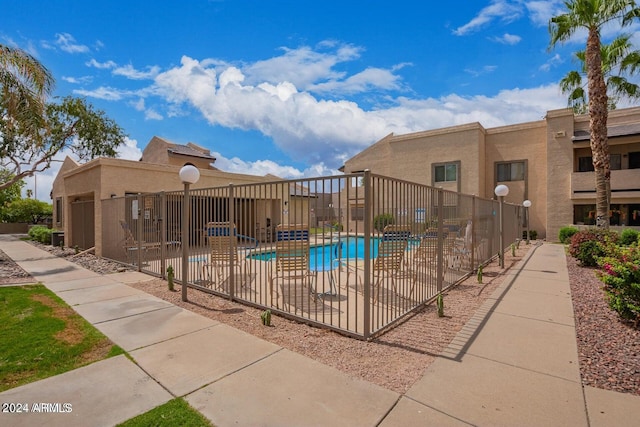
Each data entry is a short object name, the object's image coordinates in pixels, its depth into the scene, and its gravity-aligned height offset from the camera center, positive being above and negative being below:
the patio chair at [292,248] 5.45 -0.58
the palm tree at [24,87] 9.87 +4.28
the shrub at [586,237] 10.30 -0.76
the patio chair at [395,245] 5.47 -0.55
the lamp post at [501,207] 10.33 +0.25
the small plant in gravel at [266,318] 4.90 -1.60
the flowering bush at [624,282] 4.59 -1.03
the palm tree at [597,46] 12.66 +7.06
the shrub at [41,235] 17.70 -1.09
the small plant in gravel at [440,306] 5.31 -1.55
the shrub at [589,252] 9.55 -1.18
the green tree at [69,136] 16.11 +5.20
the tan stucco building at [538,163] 19.50 +3.84
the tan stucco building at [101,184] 11.81 +1.34
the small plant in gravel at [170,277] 7.12 -1.38
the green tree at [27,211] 34.31 +0.62
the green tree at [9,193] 30.03 +2.38
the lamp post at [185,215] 6.31 +0.01
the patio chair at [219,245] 6.88 -0.67
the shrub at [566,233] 18.16 -1.10
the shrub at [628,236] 14.82 -1.06
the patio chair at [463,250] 8.67 -1.02
